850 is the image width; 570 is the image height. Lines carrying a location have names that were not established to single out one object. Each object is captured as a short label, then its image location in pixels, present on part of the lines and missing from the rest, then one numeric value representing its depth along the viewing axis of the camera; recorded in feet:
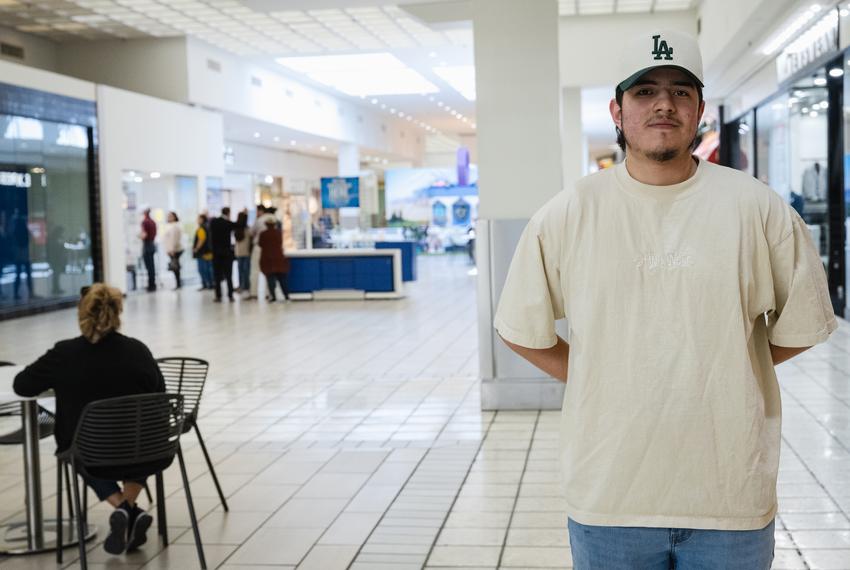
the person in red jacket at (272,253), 54.71
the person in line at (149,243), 65.16
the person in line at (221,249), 56.95
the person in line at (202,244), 62.39
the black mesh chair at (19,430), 15.28
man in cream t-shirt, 5.74
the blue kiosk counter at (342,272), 56.18
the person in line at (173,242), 67.21
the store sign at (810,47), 37.19
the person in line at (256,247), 57.00
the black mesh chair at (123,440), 13.17
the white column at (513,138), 22.70
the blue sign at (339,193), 72.13
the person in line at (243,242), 58.49
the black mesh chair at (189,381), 15.83
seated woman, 13.79
